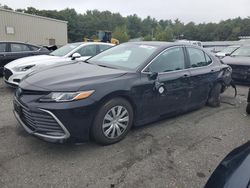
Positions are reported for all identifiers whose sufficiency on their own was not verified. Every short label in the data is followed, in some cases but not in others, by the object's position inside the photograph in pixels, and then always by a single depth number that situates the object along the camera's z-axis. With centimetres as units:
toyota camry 293
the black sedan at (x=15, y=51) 767
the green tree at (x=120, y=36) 4803
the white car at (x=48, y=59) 594
